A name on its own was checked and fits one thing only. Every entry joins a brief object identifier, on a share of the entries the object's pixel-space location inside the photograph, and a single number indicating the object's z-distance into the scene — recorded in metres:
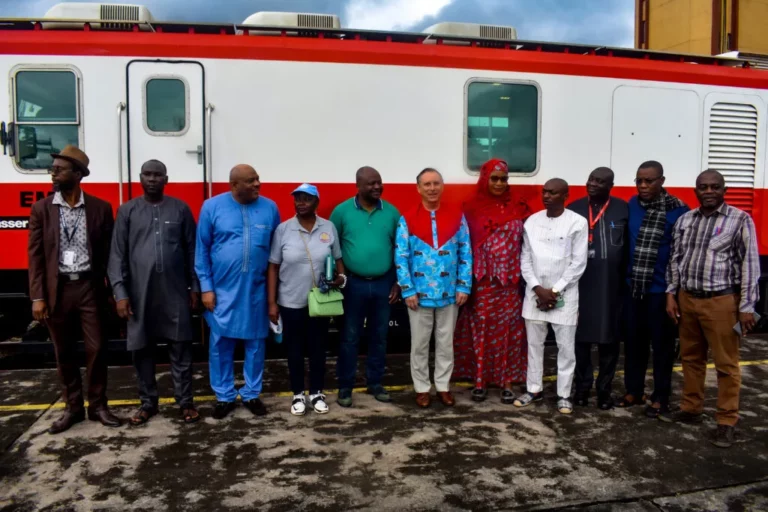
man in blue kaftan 4.54
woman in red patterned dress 4.91
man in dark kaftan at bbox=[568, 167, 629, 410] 4.75
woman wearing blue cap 4.64
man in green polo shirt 4.80
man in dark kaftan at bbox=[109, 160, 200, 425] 4.42
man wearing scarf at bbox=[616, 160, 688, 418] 4.60
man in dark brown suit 4.32
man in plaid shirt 4.18
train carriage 5.42
